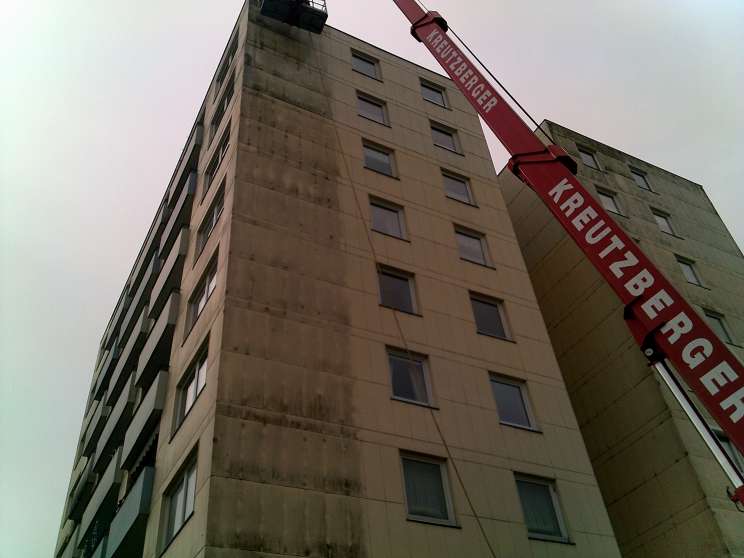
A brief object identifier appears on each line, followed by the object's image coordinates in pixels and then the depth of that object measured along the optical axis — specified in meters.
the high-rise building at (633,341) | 21.88
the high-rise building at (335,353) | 16.42
